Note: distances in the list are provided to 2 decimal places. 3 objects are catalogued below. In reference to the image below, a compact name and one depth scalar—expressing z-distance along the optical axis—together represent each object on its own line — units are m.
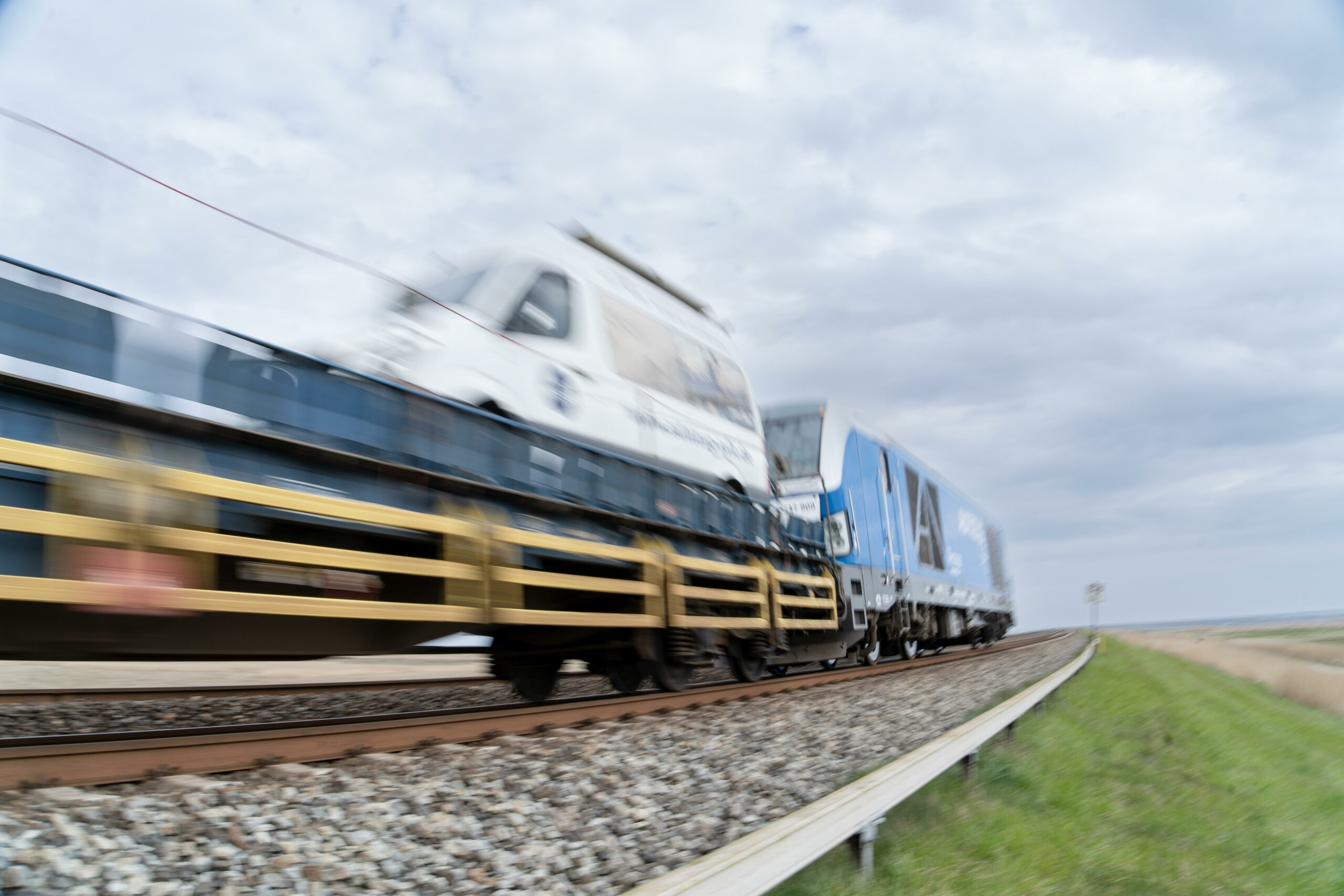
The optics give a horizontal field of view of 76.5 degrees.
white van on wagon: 4.59
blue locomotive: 10.52
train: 2.79
